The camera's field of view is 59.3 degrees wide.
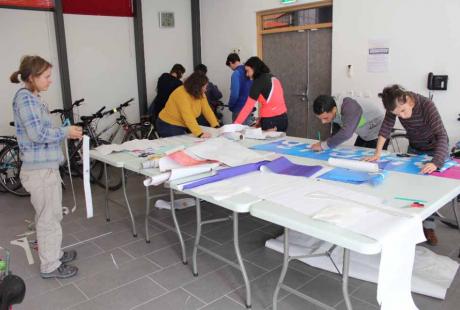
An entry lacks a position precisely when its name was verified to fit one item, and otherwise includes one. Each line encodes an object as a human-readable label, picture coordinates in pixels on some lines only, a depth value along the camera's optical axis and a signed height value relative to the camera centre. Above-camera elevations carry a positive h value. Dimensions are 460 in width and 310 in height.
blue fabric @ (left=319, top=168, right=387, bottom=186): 2.19 -0.60
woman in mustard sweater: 3.71 -0.36
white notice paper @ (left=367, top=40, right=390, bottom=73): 4.49 +0.13
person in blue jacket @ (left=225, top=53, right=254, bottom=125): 5.11 -0.18
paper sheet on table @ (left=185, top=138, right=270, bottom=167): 2.65 -0.55
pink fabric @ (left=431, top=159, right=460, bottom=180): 2.25 -0.60
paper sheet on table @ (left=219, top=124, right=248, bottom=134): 3.67 -0.51
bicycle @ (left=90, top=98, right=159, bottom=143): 5.74 -0.79
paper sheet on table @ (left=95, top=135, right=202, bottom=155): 3.24 -0.59
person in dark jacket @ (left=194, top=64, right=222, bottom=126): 6.26 -0.38
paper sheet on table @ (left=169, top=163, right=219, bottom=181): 2.37 -0.58
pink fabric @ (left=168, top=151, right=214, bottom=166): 2.57 -0.55
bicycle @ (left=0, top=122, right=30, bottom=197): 4.60 -1.02
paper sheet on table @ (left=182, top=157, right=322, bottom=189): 2.32 -0.59
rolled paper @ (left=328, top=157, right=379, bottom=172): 2.37 -0.57
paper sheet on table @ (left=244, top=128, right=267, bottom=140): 3.54 -0.55
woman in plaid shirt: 2.41 -0.49
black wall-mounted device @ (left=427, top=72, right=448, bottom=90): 4.11 -0.15
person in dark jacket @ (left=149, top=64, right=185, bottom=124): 5.76 -0.16
